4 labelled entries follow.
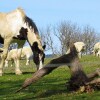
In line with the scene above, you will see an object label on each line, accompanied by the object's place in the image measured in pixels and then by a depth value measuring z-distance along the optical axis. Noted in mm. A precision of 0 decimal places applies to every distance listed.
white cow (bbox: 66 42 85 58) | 48438
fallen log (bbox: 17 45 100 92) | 12492
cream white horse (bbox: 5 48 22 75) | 24238
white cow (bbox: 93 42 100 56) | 64475
